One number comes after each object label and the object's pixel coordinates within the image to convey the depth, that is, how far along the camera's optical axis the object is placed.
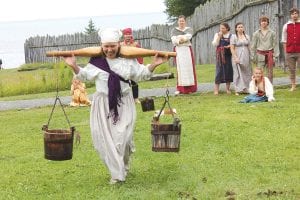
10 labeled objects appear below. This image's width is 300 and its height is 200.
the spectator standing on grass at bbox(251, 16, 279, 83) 15.21
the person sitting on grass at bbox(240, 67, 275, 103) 13.90
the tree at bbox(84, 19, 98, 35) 53.49
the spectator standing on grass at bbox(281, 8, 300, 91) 15.32
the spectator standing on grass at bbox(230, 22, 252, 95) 15.59
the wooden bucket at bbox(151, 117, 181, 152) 7.71
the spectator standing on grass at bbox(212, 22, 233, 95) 15.73
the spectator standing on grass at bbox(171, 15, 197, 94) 15.81
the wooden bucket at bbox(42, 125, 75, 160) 7.74
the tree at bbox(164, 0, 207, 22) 36.00
